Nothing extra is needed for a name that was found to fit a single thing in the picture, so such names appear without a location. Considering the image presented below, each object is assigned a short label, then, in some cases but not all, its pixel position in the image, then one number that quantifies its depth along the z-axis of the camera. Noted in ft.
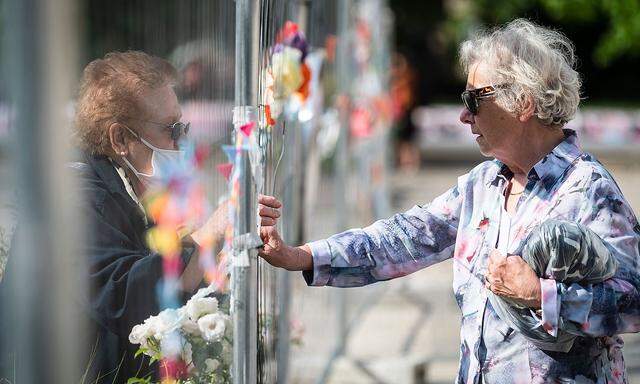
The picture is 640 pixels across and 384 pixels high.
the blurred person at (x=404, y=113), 94.29
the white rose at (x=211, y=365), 15.29
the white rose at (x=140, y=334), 13.58
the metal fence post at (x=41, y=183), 10.16
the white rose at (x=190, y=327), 14.74
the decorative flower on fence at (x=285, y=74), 17.53
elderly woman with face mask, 12.00
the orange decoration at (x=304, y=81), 25.00
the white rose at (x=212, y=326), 14.98
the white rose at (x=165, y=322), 14.06
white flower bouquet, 14.08
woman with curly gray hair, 14.19
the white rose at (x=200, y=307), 14.85
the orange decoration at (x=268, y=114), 16.61
